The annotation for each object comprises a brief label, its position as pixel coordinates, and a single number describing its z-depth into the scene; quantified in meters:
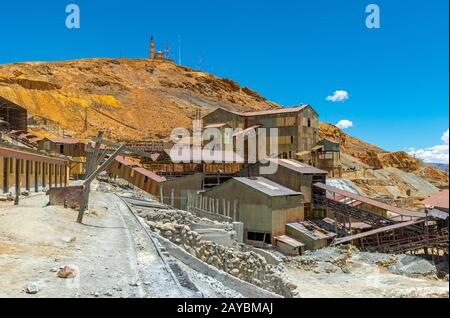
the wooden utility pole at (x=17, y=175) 25.20
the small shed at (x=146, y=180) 36.91
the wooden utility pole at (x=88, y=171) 15.92
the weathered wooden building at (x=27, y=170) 24.28
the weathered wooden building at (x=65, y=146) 47.38
